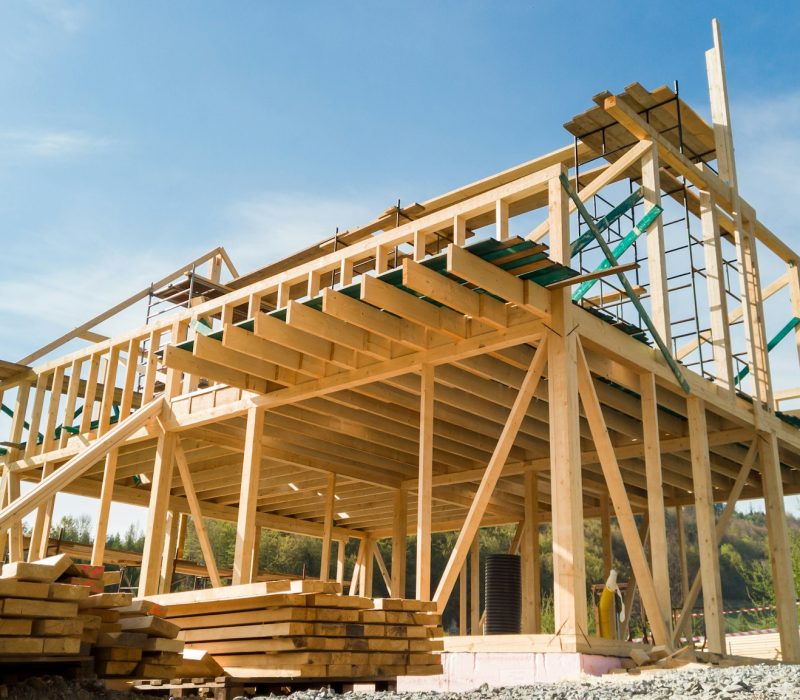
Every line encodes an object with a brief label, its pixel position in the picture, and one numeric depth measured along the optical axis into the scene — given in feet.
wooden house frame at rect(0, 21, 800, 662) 31.24
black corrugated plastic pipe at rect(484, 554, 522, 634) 49.57
